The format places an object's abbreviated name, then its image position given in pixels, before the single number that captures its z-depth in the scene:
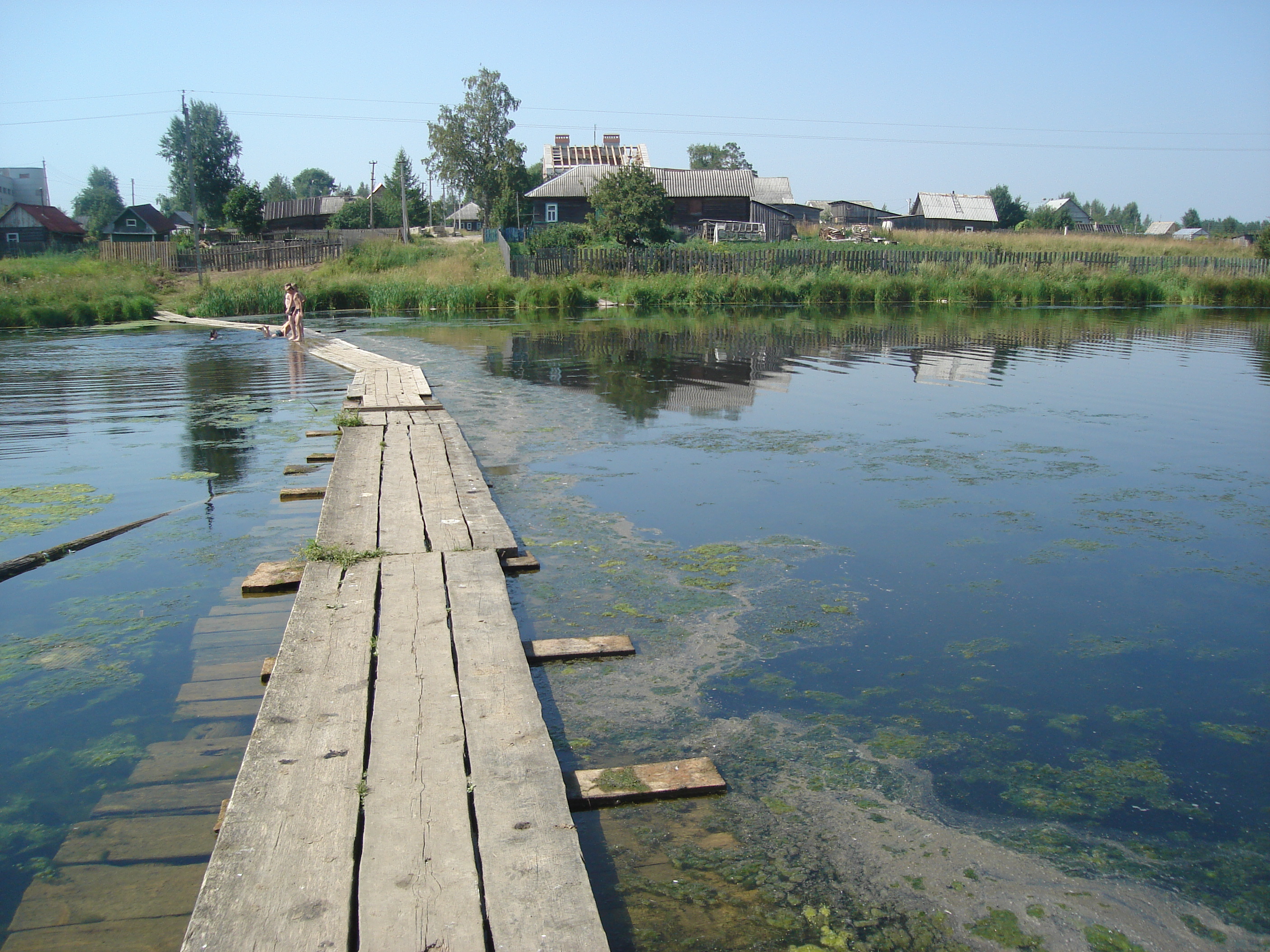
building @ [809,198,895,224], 74.94
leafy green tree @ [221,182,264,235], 58.03
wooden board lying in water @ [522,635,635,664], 4.41
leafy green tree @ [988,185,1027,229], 73.94
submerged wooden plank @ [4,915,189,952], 2.59
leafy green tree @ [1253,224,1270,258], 42.41
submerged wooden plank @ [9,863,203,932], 2.72
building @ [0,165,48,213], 97.50
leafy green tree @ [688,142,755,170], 119.56
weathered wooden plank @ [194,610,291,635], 4.77
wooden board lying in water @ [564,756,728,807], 3.26
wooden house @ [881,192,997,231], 66.69
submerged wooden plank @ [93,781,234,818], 3.23
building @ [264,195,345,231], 69.25
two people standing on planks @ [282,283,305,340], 20.20
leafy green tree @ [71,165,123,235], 103.31
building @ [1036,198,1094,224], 80.03
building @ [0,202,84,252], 65.44
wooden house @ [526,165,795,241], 49.50
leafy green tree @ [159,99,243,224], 74.06
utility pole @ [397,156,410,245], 52.84
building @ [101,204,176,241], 67.62
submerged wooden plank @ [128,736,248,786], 3.43
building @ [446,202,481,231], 80.25
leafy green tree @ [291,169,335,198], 140.62
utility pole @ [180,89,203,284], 37.62
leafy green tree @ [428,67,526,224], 65.81
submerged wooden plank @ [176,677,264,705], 4.05
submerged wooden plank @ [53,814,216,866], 2.99
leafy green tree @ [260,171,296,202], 118.94
